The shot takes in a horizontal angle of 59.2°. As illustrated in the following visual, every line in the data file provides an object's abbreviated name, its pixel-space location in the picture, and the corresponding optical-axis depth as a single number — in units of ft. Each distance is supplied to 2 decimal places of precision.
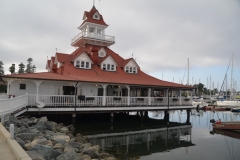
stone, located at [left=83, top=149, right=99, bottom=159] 35.96
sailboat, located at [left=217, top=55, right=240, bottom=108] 165.43
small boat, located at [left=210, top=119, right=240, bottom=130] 67.73
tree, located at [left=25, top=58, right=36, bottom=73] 317.73
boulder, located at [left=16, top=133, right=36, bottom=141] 34.56
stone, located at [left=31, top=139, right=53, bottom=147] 31.53
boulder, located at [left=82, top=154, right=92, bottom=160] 32.48
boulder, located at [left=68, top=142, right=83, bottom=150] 38.96
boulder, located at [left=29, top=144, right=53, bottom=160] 28.49
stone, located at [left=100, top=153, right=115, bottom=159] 37.83
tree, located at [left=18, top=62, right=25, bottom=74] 275.90
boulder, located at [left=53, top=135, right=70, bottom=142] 40.88
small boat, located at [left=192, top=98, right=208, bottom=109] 162.02
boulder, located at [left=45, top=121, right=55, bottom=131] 49.22
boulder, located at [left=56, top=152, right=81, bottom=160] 28.55
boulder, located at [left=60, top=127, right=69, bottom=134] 49.87
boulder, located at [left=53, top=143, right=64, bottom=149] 34.16
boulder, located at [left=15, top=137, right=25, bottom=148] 29.55
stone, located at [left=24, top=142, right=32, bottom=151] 29.59
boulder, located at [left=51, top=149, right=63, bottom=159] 30.15
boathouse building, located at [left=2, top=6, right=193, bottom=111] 62.18
